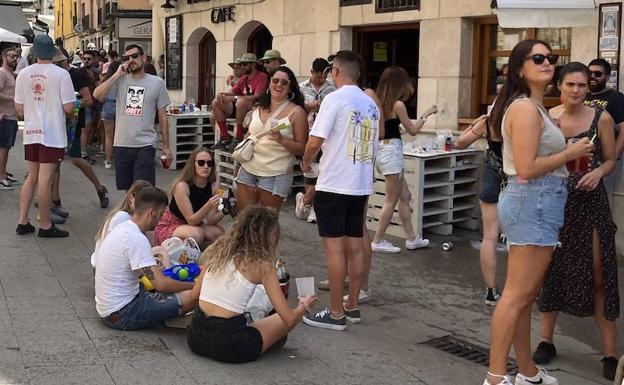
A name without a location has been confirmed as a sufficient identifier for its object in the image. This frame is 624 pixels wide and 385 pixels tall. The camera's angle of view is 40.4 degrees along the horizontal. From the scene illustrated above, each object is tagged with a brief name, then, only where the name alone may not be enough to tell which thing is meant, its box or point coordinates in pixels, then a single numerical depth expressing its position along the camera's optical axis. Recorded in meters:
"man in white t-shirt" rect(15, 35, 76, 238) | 8.16
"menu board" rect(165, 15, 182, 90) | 16.53
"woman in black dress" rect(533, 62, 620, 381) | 4.97
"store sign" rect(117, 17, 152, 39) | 28.88
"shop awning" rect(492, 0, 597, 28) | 7.20
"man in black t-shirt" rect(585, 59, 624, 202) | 6.32
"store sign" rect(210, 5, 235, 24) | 14.43
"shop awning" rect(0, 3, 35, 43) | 22.84
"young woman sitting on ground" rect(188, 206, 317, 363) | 4.80
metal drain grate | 5.32
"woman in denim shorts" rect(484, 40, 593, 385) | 4.10
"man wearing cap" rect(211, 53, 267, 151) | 10.55
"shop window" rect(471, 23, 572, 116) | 9.40
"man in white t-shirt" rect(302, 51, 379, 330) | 5.57
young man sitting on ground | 5.29
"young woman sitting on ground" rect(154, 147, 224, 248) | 6.78
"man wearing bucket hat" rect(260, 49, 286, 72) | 10.49
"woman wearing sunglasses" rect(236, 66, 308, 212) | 6.45
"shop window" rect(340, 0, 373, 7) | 11.03
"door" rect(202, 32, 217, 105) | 16.09
